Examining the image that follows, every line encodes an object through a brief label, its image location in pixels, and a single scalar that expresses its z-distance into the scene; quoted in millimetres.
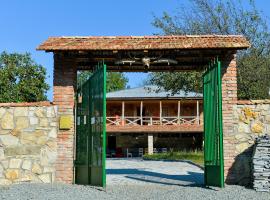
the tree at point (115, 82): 64938
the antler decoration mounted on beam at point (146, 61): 11102
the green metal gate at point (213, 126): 9773
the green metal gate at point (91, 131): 9664
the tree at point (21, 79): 40594
